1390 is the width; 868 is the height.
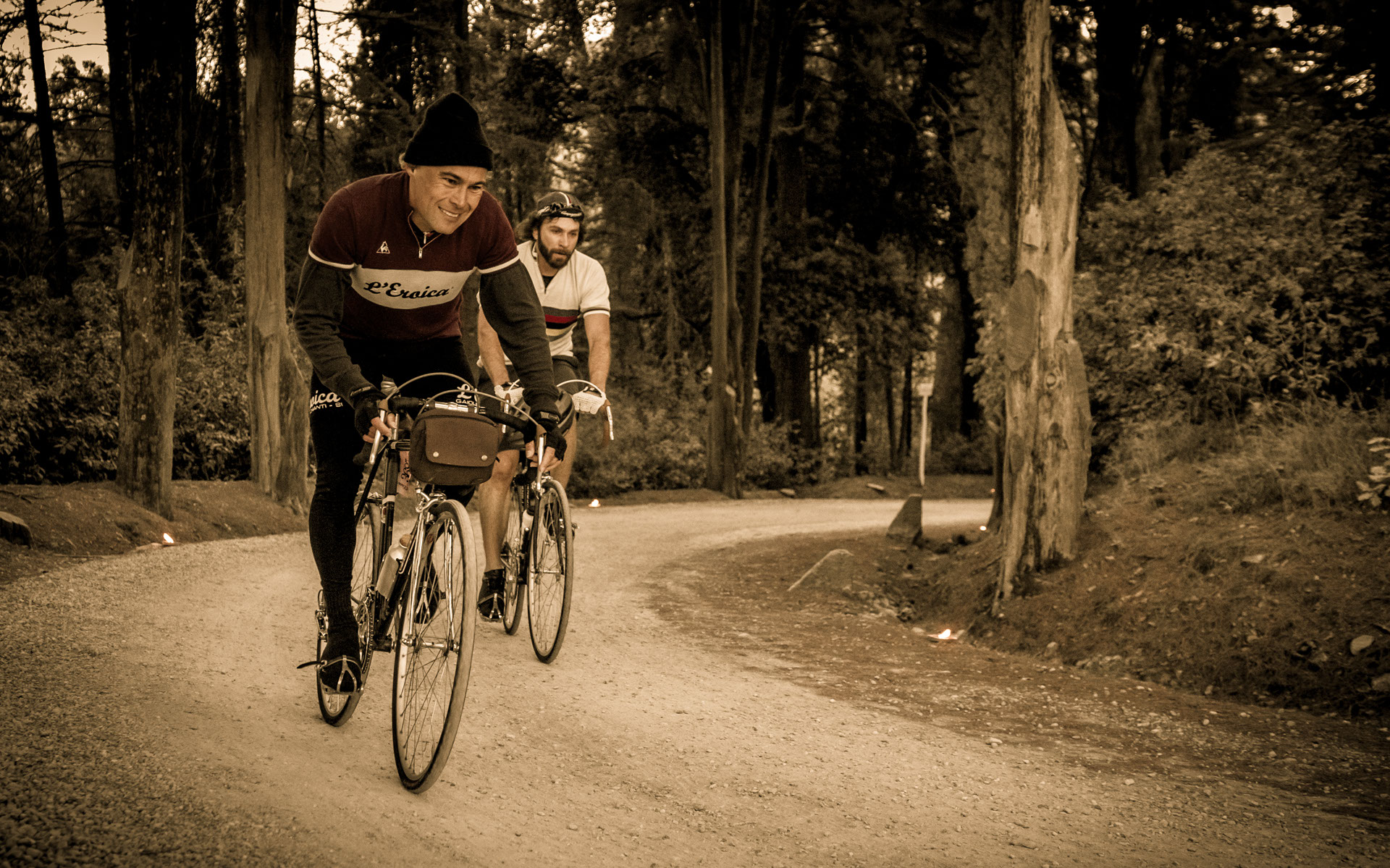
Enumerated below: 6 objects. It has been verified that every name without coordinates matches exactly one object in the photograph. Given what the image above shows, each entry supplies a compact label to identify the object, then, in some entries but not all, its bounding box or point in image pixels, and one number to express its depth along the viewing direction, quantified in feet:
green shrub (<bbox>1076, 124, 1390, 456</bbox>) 29.19
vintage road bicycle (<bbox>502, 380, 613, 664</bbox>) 18.54
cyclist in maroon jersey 12.24
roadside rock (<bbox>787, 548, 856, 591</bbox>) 31.27
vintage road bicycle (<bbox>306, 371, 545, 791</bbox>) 11.16
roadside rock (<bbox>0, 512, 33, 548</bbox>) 27.99
